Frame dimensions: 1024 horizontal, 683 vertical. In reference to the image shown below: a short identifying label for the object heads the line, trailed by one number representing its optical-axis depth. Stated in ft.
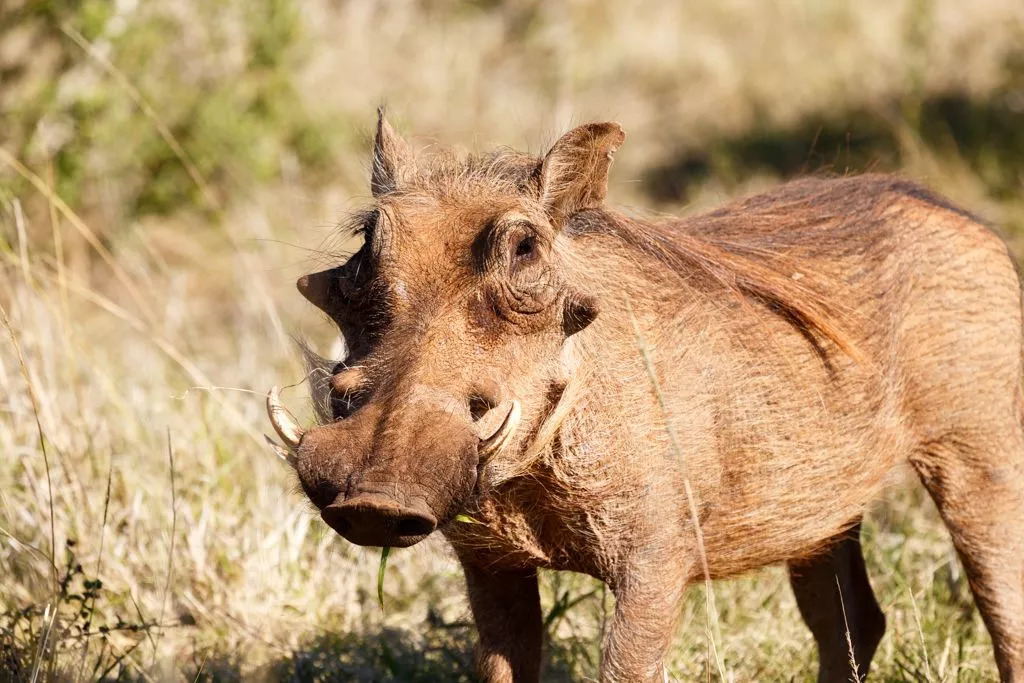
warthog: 15.83
